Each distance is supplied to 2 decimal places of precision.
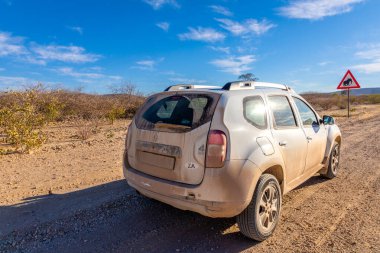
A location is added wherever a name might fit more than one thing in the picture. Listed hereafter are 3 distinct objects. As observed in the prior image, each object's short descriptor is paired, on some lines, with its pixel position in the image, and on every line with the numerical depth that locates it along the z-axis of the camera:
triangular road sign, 16.89
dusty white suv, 3.13
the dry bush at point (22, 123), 8.18
